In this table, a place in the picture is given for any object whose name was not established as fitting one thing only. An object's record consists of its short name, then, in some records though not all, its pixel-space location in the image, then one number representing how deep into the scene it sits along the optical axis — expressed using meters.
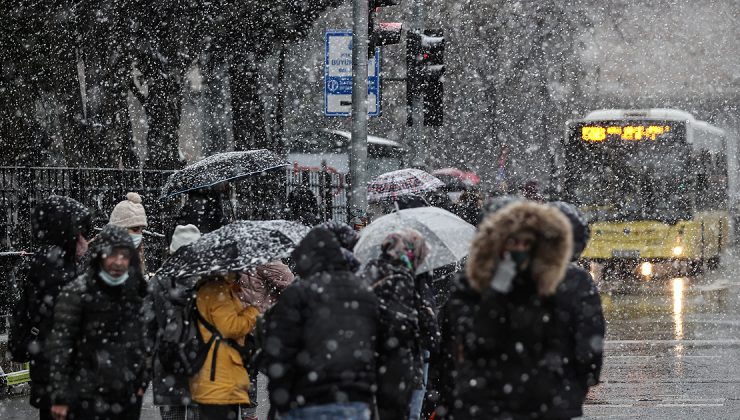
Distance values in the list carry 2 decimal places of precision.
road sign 31.36
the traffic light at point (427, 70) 33.78
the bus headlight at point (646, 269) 49.57
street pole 29.67
